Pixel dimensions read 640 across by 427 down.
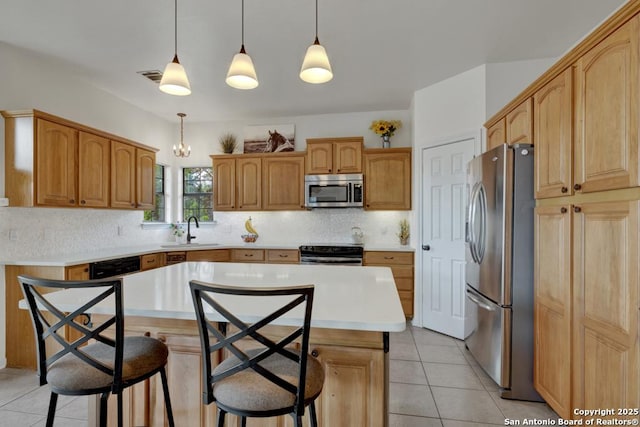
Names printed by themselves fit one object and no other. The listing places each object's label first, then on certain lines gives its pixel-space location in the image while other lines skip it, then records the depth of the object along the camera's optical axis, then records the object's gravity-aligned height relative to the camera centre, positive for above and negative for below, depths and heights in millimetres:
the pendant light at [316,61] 1665 +799
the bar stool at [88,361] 1182 -614
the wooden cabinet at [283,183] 4566 +424
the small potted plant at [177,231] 4746 -292
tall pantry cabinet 1390 -82
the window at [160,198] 4953 +215
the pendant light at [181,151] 4254 +826
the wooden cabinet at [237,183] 4684 +434
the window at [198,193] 5207 +309
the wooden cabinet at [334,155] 4352 +789
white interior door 3451 -254
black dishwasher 2978 -559
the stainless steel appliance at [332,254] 4102 -546
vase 4395 +987
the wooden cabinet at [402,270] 3977 -725
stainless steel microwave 4348 +296
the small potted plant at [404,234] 4398 -299
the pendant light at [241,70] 1747 +782
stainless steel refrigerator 2232 -402
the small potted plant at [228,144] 4934 +1059
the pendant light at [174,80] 1799 +751
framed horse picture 4875 +1144
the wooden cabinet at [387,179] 4262 +456
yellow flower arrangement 4371 +1179
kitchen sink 4249 -460
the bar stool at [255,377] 1057 -601
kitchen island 1311 -582
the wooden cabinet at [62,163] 2723 +470
